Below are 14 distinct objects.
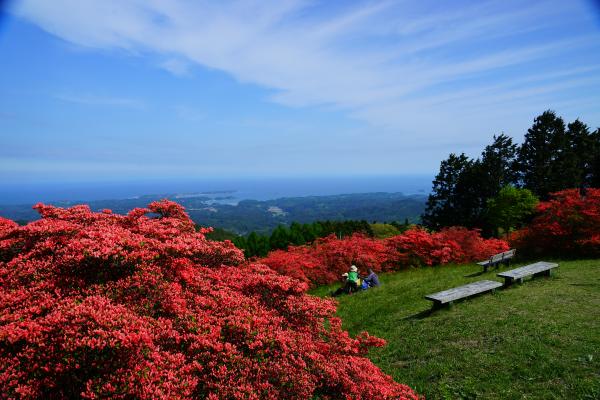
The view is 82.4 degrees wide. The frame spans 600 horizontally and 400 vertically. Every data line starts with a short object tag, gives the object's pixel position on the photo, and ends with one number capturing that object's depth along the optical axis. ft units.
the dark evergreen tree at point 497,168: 139.03
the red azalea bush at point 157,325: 14.33
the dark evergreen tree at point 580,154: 142.61
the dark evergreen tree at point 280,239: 134.00
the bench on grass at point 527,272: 46.44
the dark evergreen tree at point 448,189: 147.86
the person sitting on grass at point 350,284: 59.72
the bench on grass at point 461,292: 41.01
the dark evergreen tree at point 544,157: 144.05
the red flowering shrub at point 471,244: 78.28
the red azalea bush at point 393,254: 76.95
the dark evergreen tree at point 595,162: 141.69
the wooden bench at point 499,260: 59.48
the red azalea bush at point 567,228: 64.08
